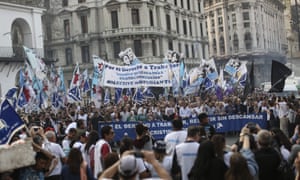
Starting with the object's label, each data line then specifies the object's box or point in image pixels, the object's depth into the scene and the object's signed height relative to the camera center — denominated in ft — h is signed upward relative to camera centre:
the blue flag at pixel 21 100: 73.62 -2.44
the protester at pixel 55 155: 27.96 -4.24
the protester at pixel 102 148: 27.40 -3.83
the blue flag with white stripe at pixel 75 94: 89.20 -2.35
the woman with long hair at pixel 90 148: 28.91 -3.99
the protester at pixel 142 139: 27.34 -3.51
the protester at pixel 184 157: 24.62 -4.19
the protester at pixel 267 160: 22.43 -4.16
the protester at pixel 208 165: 21.98 -4.15
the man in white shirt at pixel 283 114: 55.16 -5.61
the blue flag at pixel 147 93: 98.45 -3.56
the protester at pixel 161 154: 23.72 -3.78
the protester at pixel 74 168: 23.15 -4.08
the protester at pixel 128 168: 15.24 -2.79
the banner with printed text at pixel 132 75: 80.43 +0.28
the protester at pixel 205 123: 34.14 -3.55
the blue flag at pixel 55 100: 88.07 -3.21
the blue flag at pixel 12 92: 60.36 -0.92
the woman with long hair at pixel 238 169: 19.33 -3.89
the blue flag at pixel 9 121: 26.68 -1.97
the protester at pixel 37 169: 22.12 -3.94
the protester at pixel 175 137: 28.07 -3.59
